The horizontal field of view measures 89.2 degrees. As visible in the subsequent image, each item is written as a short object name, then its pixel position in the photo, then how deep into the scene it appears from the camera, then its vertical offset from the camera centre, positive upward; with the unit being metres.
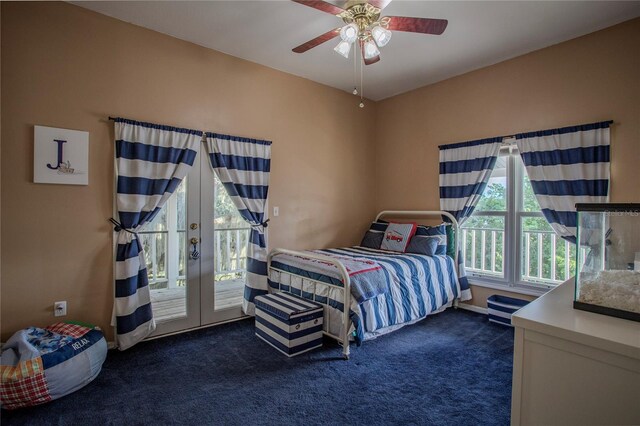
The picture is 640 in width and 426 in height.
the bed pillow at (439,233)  3.78 -0.28
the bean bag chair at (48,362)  1.93 -1.02
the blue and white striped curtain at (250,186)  3.36 +0.22
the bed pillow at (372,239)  4.25 -0.41
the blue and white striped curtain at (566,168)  2.89 +0.41
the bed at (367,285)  2.69 -0.72
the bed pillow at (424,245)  3.70 -0.41
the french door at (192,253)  3.10 -0.47
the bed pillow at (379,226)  4.39 -0.23
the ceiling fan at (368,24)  2.08 +1.26
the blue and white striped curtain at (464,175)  3.64 +0.41
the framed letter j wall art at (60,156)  2.47 +0.37
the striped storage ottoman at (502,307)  3.29 -0.99
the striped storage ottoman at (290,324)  2.63 -0.98
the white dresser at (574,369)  0.88 -0.46
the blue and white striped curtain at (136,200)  2.75 +0.05
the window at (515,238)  3.38 -0.30
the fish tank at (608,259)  1.09 -0.17
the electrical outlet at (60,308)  2.55 -0.83
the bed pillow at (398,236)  3.97 -0.34
